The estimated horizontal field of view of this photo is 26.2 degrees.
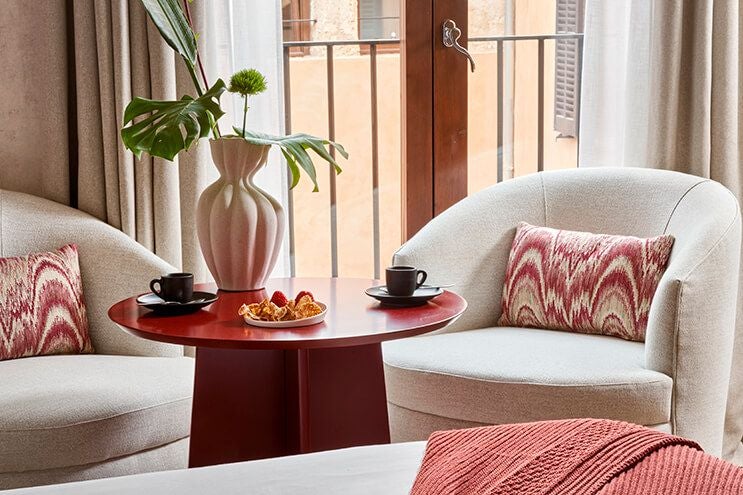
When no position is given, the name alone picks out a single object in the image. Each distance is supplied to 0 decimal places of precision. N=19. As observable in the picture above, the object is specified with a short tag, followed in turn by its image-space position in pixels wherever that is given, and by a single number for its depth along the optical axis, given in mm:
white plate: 3317
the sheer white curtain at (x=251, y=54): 5003
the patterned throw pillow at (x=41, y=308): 4219
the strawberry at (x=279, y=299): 3483
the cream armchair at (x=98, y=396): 3519
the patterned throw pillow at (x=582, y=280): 4287
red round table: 3555
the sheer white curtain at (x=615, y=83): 5072
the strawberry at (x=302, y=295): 3503
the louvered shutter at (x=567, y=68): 5450
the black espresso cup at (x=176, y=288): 3598
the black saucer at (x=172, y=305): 3539
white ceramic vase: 3848
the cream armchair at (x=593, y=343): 3700
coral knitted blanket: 1677
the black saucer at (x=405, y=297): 3644
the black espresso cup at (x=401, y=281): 3667
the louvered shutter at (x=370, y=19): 5394
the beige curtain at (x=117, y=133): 4826
